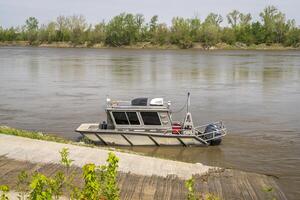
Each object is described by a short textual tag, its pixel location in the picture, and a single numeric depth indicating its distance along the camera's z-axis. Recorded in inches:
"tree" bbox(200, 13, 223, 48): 5654.5
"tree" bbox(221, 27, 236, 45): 5703.7
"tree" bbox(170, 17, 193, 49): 5718.5
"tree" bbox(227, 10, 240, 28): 6308.6
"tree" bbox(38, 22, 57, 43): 6638.8
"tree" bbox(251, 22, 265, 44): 5610.7
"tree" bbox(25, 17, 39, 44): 6875.0
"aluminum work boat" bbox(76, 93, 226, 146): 775.1
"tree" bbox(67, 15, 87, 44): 6328.7
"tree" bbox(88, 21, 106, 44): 6269.7
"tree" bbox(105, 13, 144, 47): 6033.5
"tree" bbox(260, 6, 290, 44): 5718.5
